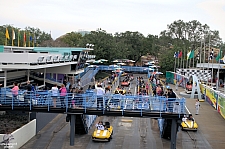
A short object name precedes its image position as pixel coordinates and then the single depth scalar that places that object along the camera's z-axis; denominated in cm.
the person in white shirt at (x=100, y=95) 1728
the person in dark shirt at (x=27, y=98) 1766
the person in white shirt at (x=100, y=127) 1930
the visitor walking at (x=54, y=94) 1759
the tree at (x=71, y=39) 8607
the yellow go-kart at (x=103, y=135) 1873
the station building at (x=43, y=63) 2225
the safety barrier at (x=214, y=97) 2629
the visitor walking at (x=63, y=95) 1761
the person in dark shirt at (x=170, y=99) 1715
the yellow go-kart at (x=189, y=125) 2173
